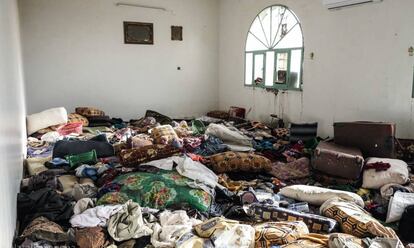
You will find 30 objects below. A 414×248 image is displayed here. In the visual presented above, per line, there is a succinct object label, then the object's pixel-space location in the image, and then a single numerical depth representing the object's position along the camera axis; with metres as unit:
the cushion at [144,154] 3.60
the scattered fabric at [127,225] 2.32
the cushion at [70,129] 5.38
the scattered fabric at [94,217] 2.48
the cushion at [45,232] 2.30
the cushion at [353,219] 2.29
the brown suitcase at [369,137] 3.83
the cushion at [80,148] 3.99
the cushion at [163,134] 4.50
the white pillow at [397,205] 2.70
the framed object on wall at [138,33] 7.07
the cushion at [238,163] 3.68
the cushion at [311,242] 2.08
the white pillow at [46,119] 5.27
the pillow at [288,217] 2.45
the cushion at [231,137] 4.82
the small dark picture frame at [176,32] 7.50
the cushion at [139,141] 4.22
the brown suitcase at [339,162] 3.49
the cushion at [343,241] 2.01
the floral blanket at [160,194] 2.82
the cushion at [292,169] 3.74
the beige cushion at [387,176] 3.23
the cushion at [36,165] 3.72
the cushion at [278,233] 2.18
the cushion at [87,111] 6.35
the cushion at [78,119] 5.88
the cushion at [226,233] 2.16
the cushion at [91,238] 2.22
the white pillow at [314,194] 2.88
